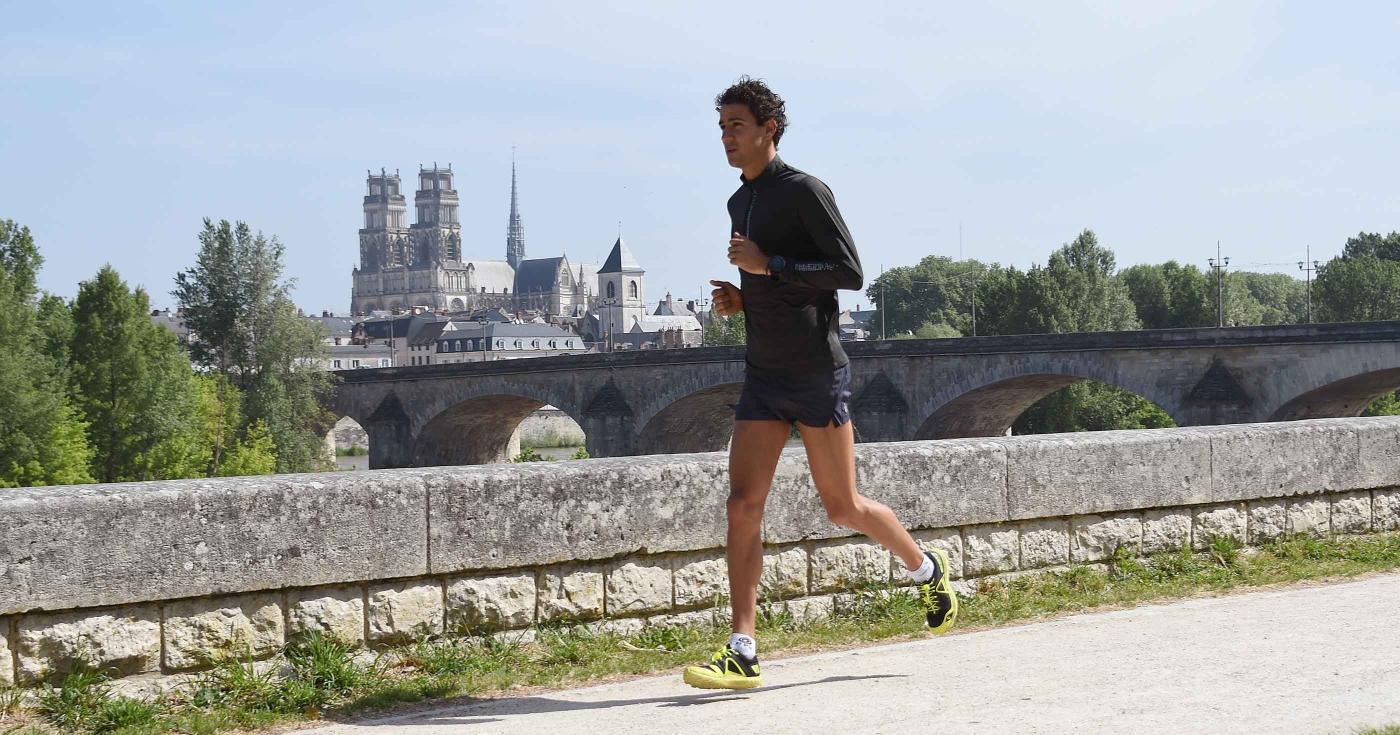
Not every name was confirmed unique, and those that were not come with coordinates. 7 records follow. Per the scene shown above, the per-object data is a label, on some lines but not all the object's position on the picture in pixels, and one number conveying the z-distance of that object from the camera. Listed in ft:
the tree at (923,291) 349.00
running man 13.29
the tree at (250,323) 195.21
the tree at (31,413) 130.11
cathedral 644.69
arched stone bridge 130.62
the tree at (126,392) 153.89
